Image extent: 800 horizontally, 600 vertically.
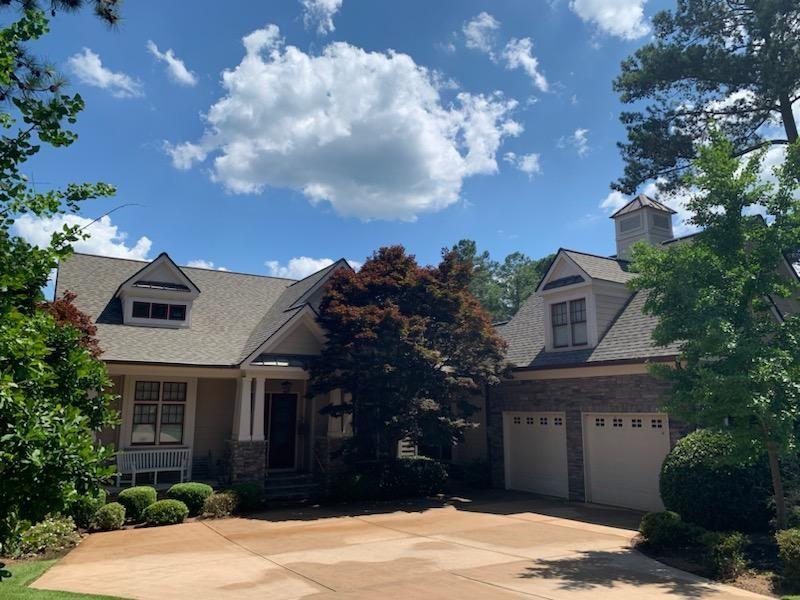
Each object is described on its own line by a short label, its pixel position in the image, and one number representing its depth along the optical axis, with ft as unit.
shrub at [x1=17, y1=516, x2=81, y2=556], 31.73
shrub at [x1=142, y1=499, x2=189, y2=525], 42.70
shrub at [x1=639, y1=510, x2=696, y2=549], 33.37
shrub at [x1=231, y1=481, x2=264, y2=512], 46.86
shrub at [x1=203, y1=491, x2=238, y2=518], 45.39
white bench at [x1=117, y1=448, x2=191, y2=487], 50.19
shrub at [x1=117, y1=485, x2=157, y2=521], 43.37
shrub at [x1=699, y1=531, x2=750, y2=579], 28.22
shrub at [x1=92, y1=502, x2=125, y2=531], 40.83
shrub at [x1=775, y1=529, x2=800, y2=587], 26.25
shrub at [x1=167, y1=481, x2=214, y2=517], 45.85
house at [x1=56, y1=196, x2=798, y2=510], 48.39
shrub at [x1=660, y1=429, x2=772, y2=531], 35.17
